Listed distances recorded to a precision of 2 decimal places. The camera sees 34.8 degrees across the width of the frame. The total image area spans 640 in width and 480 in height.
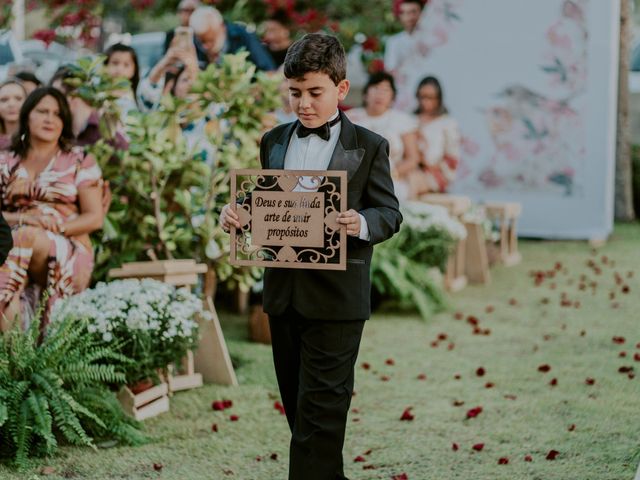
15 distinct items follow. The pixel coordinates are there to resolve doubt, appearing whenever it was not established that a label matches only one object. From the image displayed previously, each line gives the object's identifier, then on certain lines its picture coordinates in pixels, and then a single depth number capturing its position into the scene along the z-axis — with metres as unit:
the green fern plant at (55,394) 4.07
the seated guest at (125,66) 6.73
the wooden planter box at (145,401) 4.72
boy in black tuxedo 3.31
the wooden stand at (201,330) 5.23
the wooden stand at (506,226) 9.79
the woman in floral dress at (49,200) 5.01
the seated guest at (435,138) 9.16
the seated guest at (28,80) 6.47
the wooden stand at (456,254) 8.46
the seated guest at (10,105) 5.90
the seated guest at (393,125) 8.56
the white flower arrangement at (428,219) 7.76
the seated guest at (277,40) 9.30
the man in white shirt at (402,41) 11.12
